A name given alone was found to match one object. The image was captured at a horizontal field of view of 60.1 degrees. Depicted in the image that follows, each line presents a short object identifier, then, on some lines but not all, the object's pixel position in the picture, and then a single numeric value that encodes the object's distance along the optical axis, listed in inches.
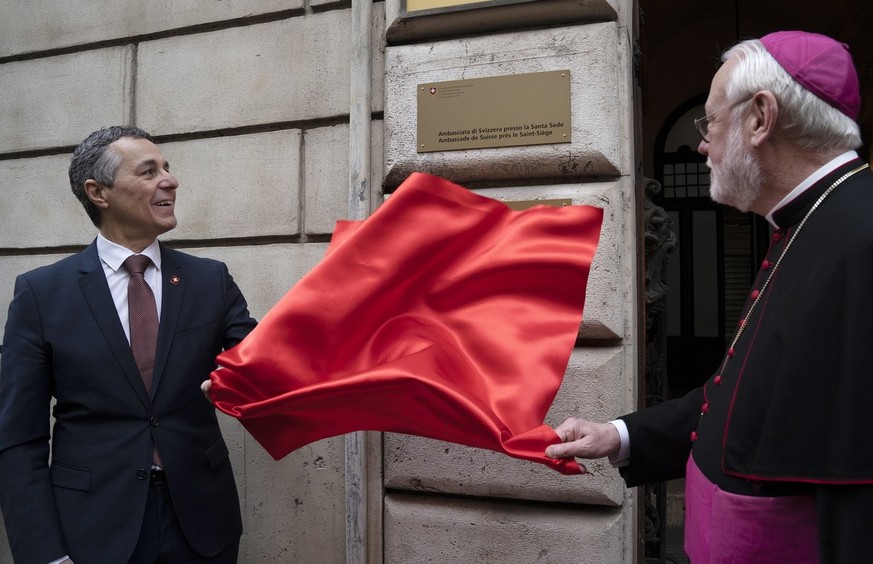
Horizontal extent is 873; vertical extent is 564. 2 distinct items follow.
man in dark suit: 97.6
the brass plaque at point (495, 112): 122.6
